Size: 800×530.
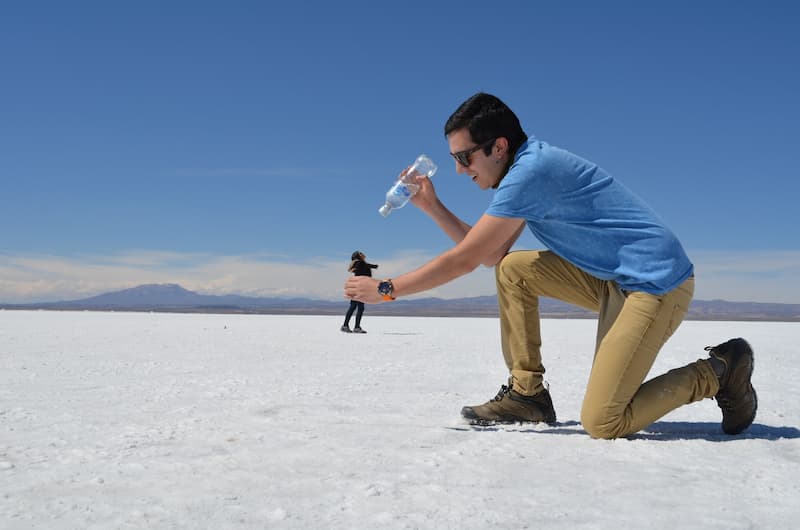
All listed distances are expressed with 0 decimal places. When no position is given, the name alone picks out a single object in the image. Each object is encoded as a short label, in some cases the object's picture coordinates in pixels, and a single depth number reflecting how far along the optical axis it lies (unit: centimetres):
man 269
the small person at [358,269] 1260
